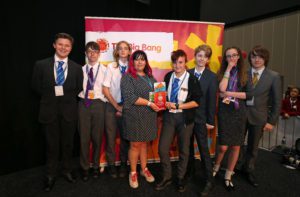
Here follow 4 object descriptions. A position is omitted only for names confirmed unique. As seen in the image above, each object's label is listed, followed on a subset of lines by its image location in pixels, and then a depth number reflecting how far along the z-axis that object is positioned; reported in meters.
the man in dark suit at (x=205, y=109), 2.49
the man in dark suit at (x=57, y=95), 2.49
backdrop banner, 3.02
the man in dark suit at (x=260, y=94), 2.56
